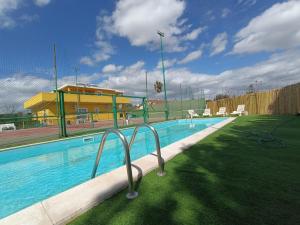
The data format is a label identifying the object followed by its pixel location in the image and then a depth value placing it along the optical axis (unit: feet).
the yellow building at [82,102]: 61.26
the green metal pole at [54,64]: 32.66
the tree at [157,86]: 128.38
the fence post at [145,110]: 40.70
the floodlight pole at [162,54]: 50.35
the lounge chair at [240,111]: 53.03
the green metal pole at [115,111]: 31.40
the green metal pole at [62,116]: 24.86
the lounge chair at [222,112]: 57.61
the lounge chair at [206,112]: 62.64
